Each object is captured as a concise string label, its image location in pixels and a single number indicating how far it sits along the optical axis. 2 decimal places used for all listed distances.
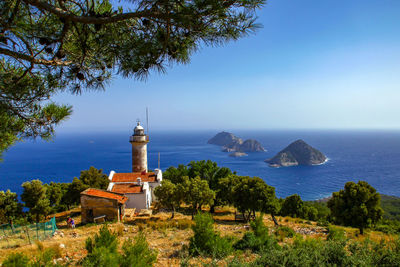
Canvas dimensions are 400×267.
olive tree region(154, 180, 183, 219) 21.05
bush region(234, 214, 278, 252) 10.40
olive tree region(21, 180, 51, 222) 22.22
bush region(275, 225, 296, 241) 14.05
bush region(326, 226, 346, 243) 12.29
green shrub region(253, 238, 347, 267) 6.78
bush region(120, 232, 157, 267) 6.71
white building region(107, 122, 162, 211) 23.77
